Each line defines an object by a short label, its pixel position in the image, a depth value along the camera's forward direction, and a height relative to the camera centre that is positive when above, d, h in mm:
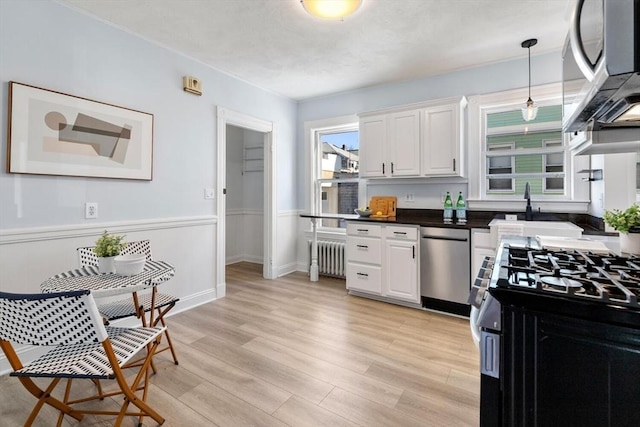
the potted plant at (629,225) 1379 -50
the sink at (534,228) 2429 -120
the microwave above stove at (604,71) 812 +441
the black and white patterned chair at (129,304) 2088 -650
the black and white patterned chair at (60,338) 1238 -517
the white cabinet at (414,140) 3340 +846
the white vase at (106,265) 1891 -311
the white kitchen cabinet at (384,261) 3266 -521
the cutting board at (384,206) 3961 +101
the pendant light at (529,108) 2814 +968
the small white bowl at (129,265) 1840 -306
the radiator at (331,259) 4414 -651
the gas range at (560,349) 824 -392
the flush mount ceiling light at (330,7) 2256 +1538
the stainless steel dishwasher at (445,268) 3023 -547
